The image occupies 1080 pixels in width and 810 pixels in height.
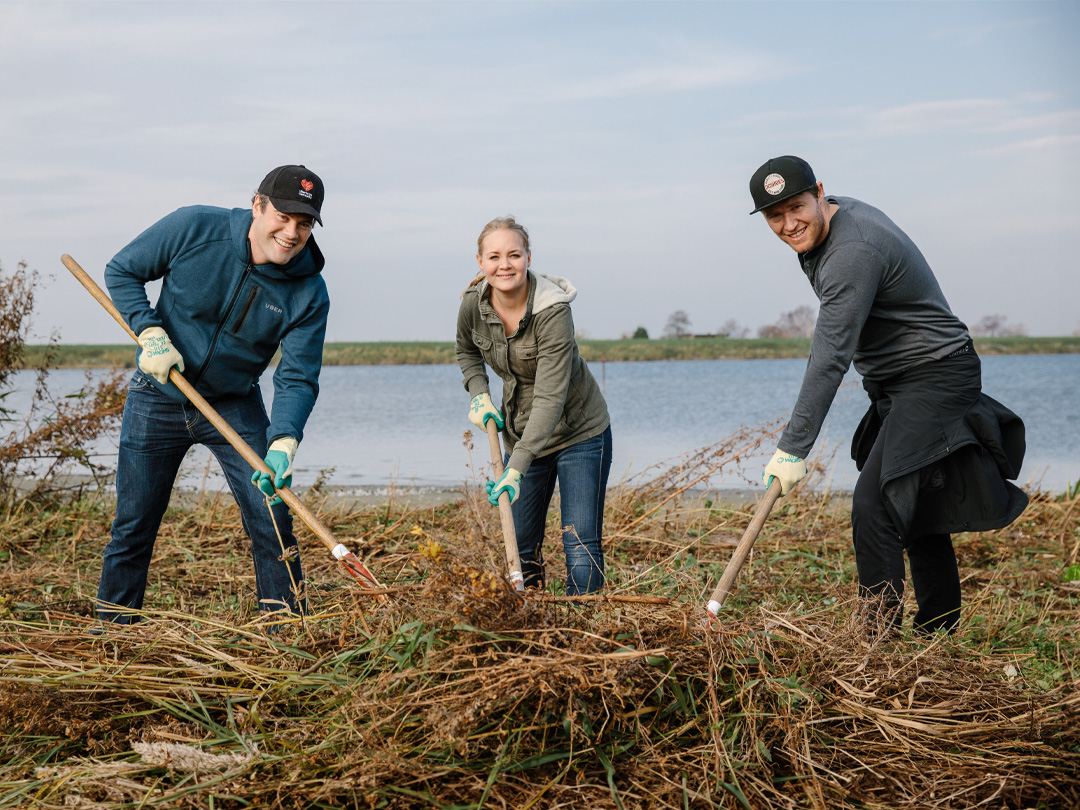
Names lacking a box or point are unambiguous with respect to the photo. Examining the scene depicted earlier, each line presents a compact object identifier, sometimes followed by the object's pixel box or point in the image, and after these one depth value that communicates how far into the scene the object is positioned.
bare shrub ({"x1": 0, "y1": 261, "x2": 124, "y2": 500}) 5.56
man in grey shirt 2.82
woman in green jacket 3.05
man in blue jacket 3.16
